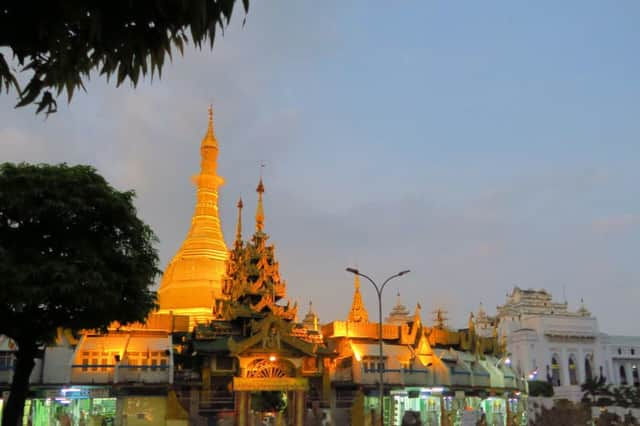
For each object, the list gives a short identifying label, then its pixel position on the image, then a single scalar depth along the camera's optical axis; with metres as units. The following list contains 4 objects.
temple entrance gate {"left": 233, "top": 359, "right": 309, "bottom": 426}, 37.03
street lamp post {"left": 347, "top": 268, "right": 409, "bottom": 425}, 32.62
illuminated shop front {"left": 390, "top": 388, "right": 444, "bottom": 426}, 43.88
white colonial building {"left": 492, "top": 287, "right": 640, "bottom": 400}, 103.31
